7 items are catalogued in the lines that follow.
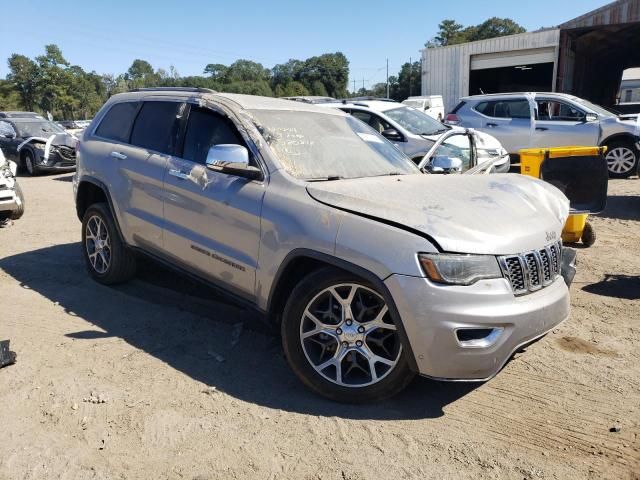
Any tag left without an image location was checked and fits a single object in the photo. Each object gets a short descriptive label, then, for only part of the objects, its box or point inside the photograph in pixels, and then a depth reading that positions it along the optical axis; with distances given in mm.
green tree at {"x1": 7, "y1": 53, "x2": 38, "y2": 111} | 61875
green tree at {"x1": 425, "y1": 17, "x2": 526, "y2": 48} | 84562
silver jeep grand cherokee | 2781
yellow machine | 5617
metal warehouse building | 21562
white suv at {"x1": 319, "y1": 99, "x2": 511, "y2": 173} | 9375
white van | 24634
